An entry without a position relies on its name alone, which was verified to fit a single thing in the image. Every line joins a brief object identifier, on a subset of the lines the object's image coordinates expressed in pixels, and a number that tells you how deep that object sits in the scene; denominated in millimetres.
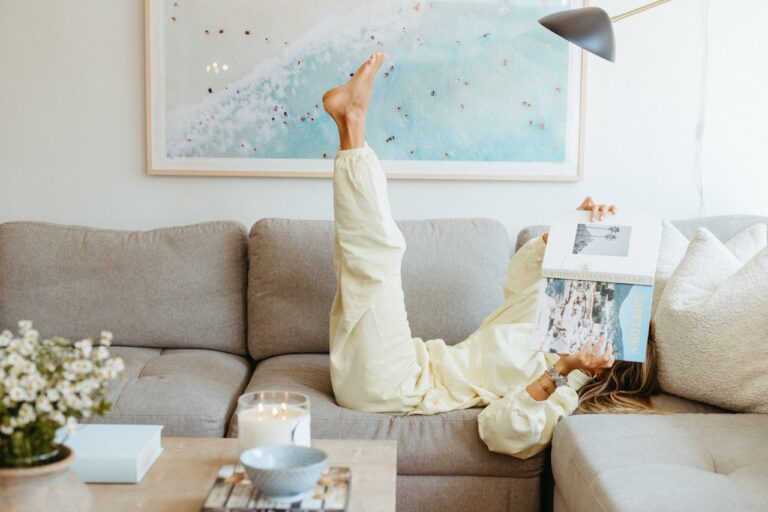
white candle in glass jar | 1350
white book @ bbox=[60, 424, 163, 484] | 1351
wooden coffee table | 1291
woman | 1888
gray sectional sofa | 2443
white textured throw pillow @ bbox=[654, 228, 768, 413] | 1920
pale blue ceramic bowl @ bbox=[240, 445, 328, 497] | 1210
